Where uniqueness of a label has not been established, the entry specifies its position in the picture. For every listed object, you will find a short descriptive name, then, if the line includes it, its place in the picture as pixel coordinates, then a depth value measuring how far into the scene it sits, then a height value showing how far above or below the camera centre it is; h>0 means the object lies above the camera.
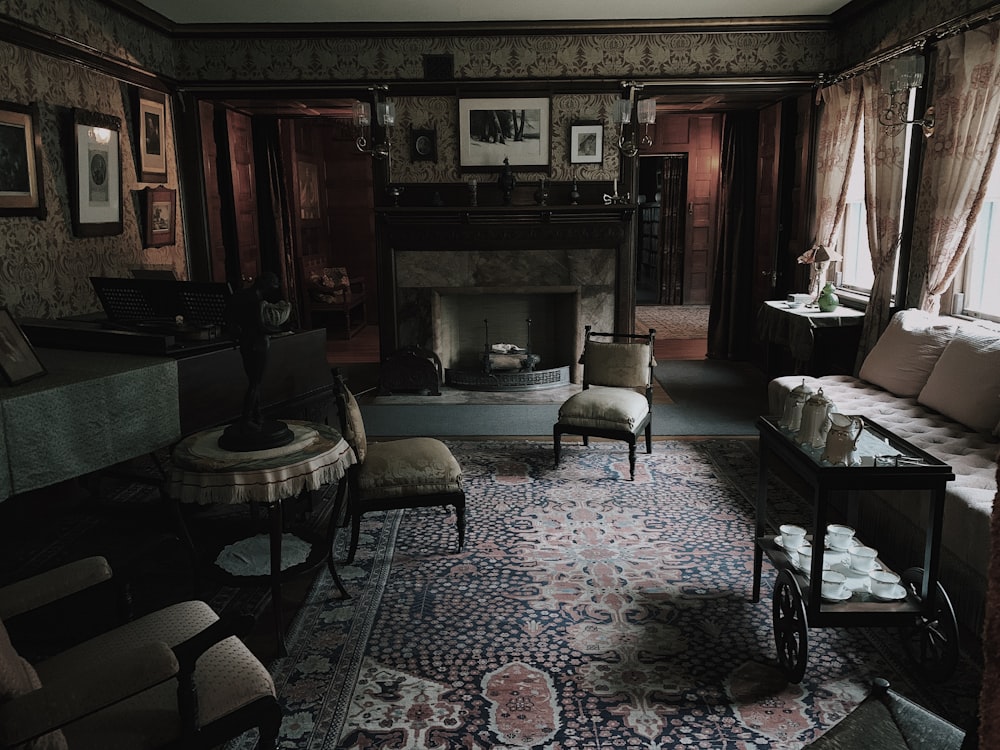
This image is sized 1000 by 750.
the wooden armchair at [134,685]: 1.54 -1.08
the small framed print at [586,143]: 6.81 +0.84
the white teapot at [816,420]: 2.96 -0.74
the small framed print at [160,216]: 6.19 +0.19
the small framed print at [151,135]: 6.08 +0.86
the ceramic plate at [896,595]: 2.63 -1.27
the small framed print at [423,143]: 6.83 +0.85
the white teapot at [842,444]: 2.72 -0.77
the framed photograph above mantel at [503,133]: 6.78 +0.94
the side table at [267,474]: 2.70 -0.87
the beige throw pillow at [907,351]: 4.46 -0.73
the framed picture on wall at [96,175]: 5.16 +0.46
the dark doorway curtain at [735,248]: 8.11 -0.15
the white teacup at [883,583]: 2.64 -1.24
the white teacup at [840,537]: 2.83 -1.15
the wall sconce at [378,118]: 6.07 +0.97
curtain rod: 4.30 +1.26
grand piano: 3.53 -0.53
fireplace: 6.91 -0.26
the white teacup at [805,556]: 2.81 -1.22
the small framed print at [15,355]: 2.98 -0.47
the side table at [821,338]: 5.74 -0.81
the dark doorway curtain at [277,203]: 8.79 +0.41
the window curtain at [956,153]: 4.33 +0.48
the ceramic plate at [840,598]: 2.62 -1.27
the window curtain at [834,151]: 6.04 +0.68
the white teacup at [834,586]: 2.63 -1.24
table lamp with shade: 6.14 -0.24
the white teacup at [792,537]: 2.92 -1.18
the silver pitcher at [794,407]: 3.16 -0.73
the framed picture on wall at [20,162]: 4.49 +0.48
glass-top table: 2.57 -1.26
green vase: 5.93 -0.53
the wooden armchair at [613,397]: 4.68 -1.07
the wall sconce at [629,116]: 6.27 +1.00
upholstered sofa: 2.92 -1.00
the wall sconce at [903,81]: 4.68 +0.96
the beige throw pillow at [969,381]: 3.80 -0.79
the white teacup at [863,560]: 2.73 -1.20
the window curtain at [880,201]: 5.36 +0.23
